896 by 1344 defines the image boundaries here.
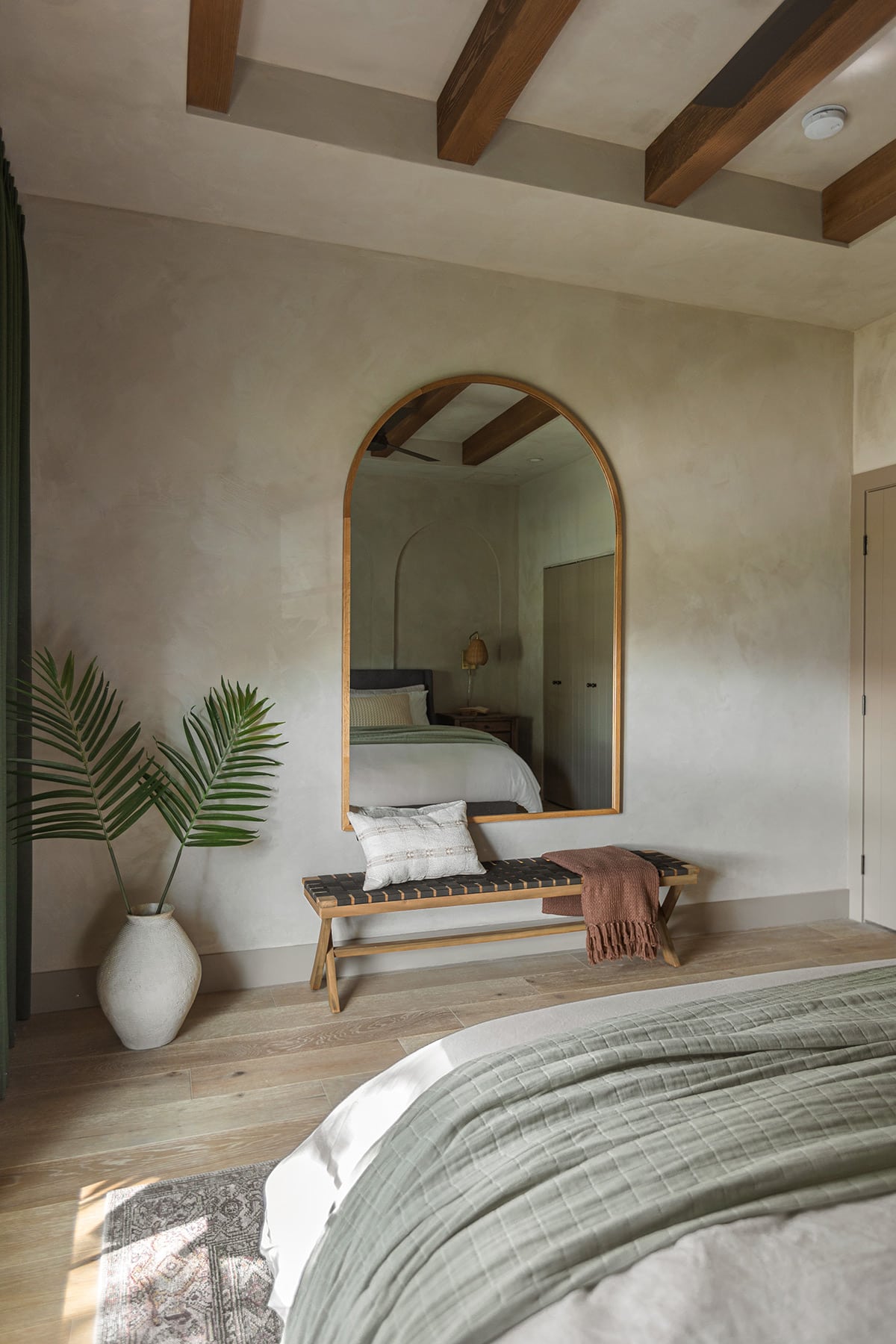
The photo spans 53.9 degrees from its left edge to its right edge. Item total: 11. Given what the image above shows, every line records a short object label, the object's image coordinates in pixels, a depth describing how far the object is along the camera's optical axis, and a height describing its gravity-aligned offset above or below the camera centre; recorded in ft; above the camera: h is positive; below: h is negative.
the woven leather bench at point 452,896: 9.83 -2.64
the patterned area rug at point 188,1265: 5.22 -3.90
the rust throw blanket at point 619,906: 10.83 -2.95
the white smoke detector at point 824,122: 8.84 +5.54
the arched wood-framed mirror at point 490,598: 11.09 +0.91
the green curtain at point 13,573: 7.97 +0.92
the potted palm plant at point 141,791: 8.89 -1.38
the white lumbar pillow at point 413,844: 10.27 -2.13
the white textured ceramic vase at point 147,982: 8.82 -3.21
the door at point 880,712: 13.04 -0.66
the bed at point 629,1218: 3.01 -2.19
